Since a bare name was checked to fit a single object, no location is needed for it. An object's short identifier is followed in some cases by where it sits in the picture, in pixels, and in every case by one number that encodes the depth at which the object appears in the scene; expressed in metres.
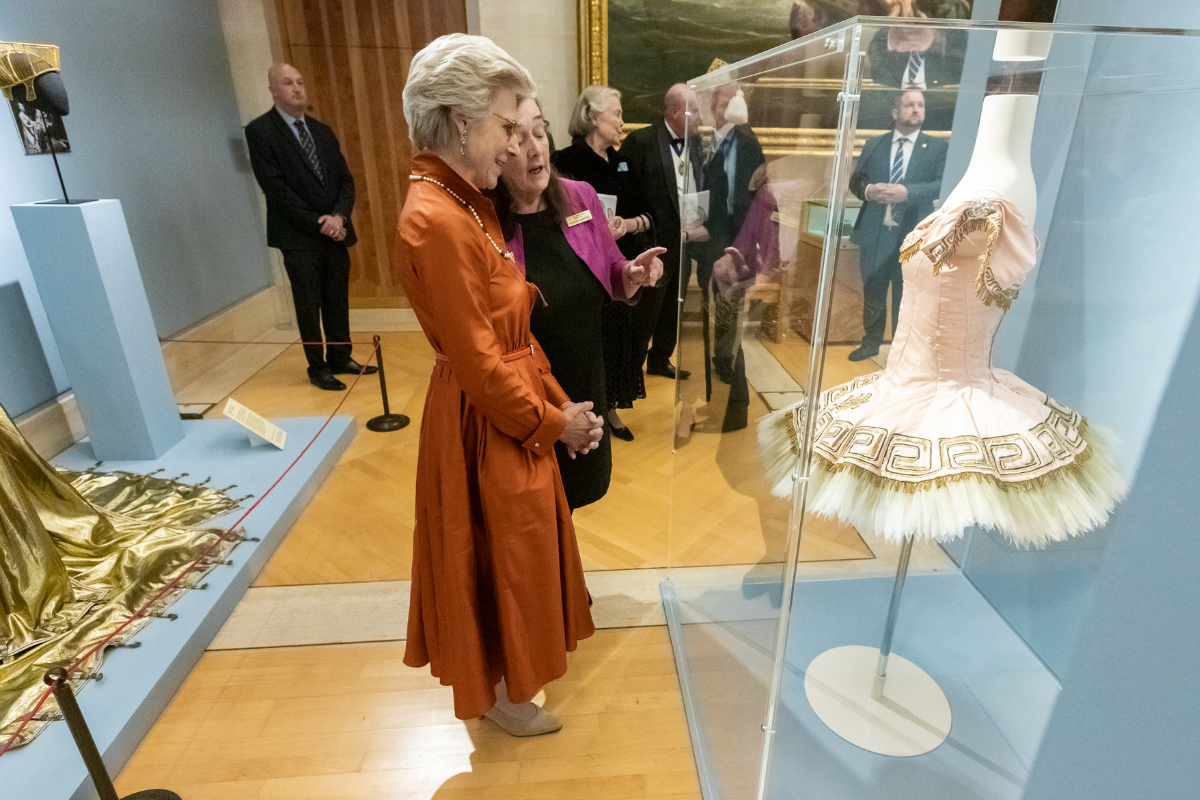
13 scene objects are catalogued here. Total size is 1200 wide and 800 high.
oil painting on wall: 4.57
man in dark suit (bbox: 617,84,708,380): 3.27
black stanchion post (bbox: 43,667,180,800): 1.38
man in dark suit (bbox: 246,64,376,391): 4.02
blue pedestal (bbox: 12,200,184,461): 2.76
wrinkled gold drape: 1.93
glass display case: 1.06
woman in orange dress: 1.29
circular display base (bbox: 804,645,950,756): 1.78
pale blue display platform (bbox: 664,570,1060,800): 1.50
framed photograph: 3.09
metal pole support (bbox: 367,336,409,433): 3.76
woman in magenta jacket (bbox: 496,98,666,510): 1.49
